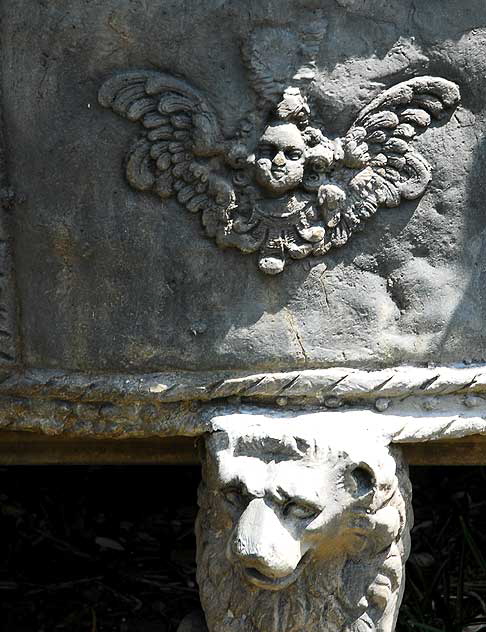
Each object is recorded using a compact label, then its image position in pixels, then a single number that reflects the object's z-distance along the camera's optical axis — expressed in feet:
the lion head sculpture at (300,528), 10.09
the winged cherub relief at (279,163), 10.10
